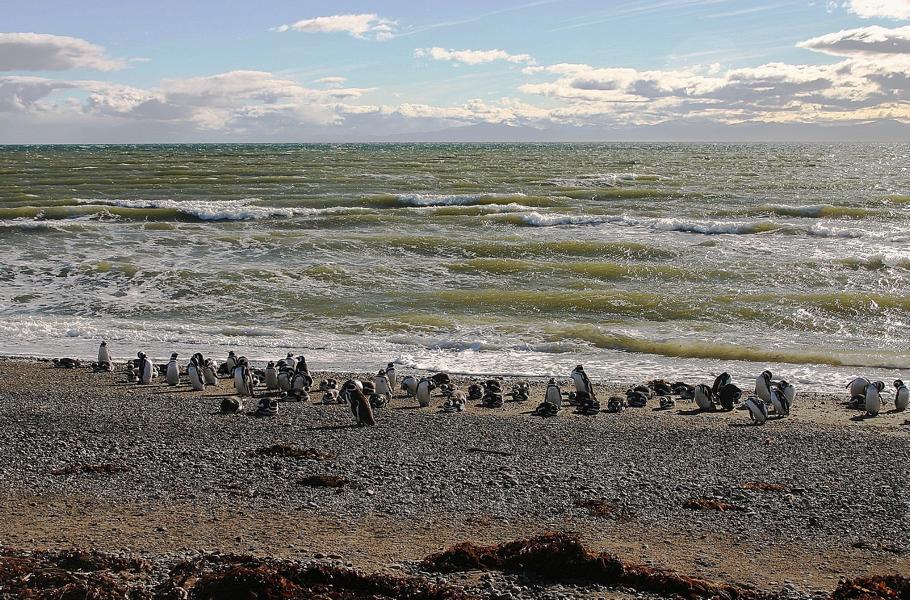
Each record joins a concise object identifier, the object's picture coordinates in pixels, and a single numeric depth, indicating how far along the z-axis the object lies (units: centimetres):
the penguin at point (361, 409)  1171
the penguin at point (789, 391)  1295
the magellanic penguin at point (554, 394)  1277
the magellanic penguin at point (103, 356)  1509
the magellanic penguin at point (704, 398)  1287
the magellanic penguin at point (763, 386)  1295
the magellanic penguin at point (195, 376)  1402
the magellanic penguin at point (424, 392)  1298
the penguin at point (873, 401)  1252
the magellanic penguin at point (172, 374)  1416
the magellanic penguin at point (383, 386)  1316
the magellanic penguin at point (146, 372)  1423
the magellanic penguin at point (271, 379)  1376
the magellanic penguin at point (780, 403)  1247
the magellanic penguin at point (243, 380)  1352
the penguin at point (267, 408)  1216
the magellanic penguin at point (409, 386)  1346
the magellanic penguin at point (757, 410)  1216
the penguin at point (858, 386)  1323
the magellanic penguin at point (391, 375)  1391
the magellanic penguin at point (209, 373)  1413
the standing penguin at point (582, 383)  1346
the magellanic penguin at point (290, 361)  1461
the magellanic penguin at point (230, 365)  1492
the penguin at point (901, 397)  1284
